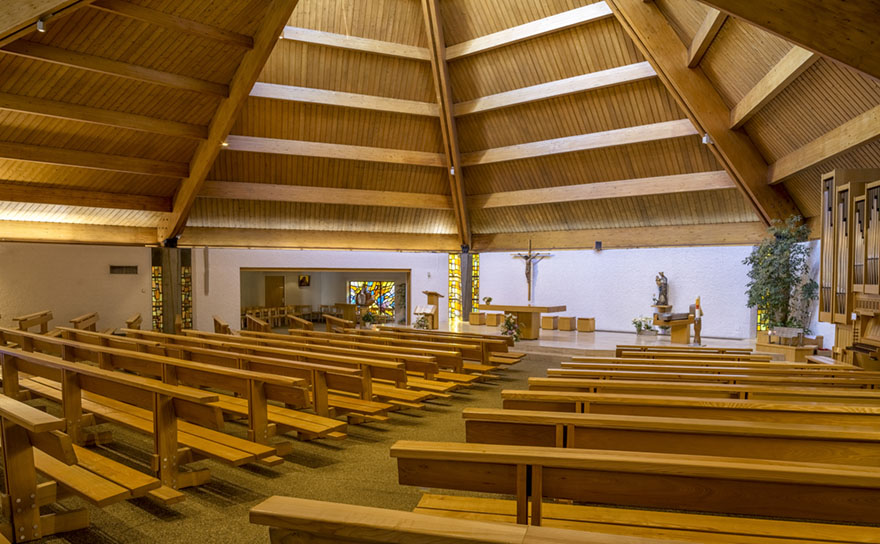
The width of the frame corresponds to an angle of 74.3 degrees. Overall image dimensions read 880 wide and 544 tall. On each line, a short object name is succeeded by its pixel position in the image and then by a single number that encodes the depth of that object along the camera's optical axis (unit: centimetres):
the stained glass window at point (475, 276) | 1509
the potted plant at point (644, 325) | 1289
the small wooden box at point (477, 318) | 1440
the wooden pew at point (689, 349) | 704
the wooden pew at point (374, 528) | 117
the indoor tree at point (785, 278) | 967
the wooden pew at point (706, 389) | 344
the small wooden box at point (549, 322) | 1386
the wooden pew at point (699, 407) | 286
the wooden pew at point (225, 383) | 332
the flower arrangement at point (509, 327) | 1081
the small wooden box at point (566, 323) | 1365
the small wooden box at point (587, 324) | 1344
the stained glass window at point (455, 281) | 1523
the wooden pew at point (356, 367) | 468
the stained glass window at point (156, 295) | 1227
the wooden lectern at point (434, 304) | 1256
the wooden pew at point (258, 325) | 969
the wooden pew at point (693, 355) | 620
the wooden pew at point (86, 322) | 878
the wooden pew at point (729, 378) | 420
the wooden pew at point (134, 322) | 923
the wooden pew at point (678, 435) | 227
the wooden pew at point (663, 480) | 165
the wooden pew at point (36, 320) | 814
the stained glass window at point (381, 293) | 1828
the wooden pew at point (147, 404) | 317
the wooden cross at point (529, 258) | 1418
